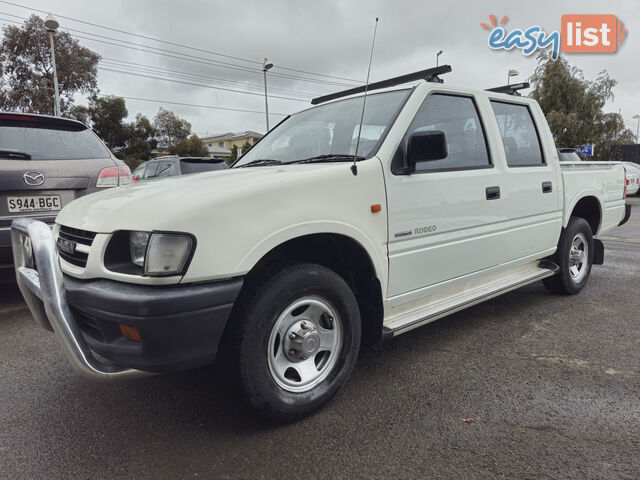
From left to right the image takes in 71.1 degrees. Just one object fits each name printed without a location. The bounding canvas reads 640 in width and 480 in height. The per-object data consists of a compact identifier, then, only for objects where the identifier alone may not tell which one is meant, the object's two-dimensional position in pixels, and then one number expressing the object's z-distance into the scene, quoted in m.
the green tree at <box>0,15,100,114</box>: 29.94
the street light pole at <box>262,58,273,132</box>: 19.16
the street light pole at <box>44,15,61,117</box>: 16.19
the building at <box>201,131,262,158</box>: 68.80
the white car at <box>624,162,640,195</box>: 15.21
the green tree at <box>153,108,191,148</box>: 46.47
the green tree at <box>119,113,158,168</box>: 40.28
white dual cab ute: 1.85
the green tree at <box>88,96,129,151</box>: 37.12
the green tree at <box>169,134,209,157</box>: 45.27
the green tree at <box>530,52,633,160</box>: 22.97
